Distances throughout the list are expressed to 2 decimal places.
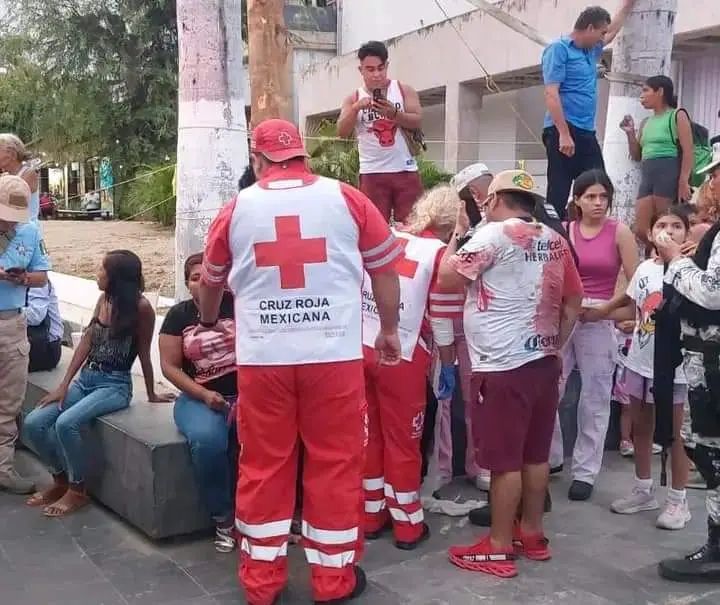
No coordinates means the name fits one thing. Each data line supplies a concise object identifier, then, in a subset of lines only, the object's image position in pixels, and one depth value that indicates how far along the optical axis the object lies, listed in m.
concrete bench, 4.27
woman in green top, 6.46
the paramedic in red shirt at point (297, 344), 3.46
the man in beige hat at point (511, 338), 3.86
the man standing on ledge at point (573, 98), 6.19
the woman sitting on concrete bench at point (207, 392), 4.21
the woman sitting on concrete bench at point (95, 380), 4.71
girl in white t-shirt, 4.46
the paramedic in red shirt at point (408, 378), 4.21
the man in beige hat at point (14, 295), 4.98
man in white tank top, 6.05
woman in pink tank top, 4.86
